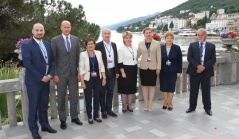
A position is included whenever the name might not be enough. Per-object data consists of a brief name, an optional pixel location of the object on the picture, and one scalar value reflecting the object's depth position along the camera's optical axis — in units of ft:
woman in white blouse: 14.01
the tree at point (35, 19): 29.94
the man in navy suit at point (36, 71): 10.64
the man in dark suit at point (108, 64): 13.35
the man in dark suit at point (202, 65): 14.33
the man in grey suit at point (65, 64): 11.89
